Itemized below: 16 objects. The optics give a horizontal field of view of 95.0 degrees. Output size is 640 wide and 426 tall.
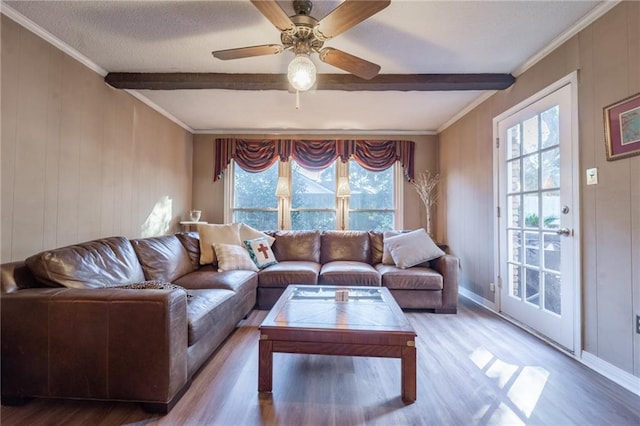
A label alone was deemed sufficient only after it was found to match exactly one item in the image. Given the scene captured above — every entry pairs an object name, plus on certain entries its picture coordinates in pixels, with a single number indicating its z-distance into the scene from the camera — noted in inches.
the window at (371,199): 183.5
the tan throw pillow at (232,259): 122.3
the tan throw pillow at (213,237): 128.0
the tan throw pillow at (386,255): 138.8
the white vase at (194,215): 166.4
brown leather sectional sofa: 58.5
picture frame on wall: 66.8
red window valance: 177.6
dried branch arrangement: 177.8
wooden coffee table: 63.2
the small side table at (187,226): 164.0
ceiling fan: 61.0
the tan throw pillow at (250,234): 144.9
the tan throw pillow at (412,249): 128.0
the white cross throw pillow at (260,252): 131.9
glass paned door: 86.5
